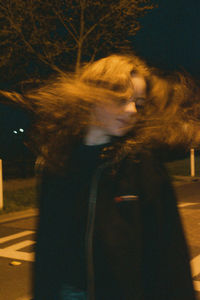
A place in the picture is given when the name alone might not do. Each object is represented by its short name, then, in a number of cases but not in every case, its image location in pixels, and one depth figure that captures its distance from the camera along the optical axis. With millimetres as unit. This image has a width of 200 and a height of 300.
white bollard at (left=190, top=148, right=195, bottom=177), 15817
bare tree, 13242
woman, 1347
